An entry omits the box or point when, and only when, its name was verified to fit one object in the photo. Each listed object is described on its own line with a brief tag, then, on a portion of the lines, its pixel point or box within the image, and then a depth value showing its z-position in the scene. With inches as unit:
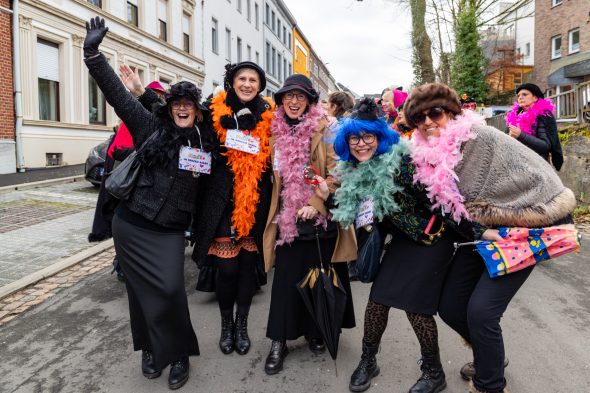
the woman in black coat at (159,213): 104.9
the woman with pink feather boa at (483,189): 83.8
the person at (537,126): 186.7
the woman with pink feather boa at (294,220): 113.9
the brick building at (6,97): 440.8
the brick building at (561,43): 820.6
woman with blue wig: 96.1
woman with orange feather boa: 117.2
